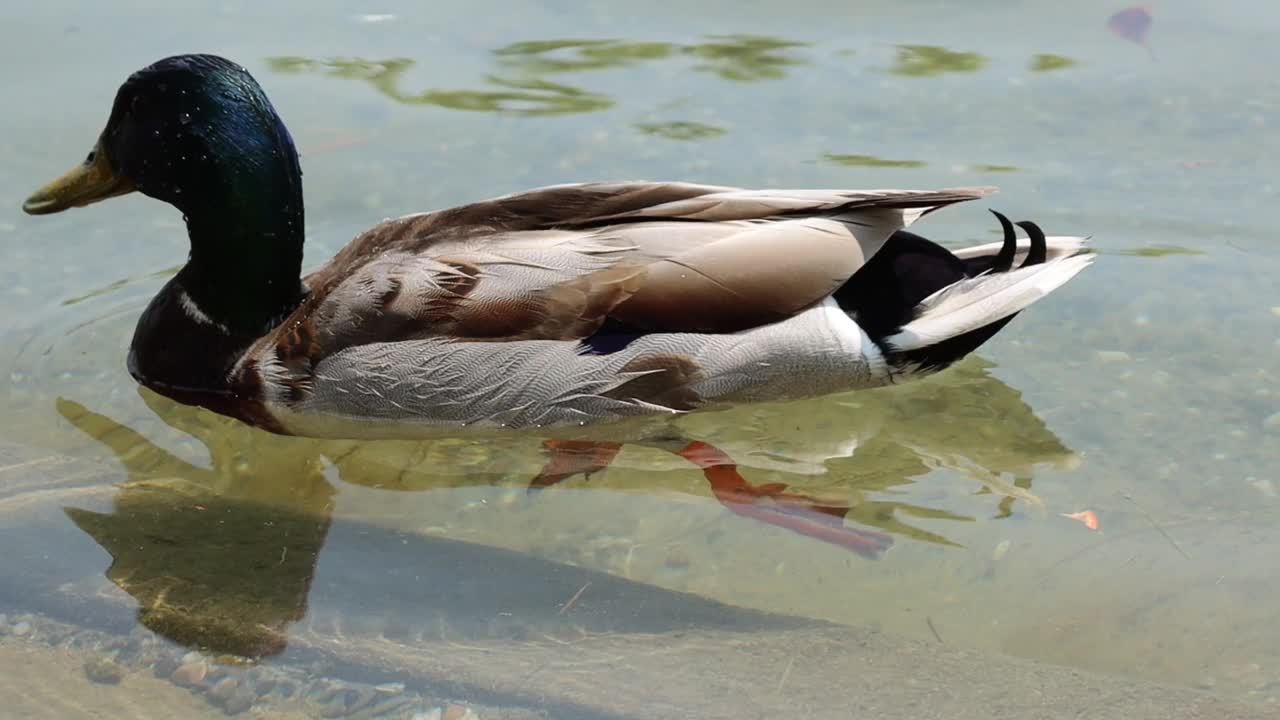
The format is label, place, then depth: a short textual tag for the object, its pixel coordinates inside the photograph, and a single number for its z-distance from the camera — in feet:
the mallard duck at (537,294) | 16.67
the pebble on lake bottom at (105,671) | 13.17
